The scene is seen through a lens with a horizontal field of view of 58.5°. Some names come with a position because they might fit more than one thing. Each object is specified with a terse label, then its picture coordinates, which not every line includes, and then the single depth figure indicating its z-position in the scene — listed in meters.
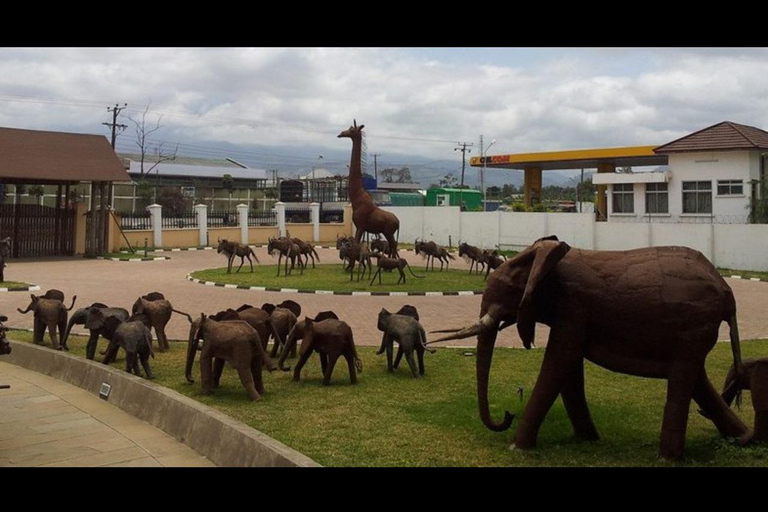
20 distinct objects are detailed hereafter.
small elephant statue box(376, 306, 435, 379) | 8.88
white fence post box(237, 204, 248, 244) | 38.03
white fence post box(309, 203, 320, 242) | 41.34
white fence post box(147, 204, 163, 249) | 34.28
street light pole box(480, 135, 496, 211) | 63.17
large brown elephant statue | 5.26
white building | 31.25
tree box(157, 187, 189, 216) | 49.60
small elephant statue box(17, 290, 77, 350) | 10.36
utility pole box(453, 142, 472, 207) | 72.75
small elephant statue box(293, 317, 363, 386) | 8.31
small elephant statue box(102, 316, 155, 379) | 8.62
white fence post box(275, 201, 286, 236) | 39.91
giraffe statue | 21.64
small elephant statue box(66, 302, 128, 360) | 9.43
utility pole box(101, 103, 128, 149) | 52.41
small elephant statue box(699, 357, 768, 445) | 5.55
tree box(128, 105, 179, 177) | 63.75
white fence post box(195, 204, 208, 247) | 36.28
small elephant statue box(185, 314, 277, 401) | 7.64
